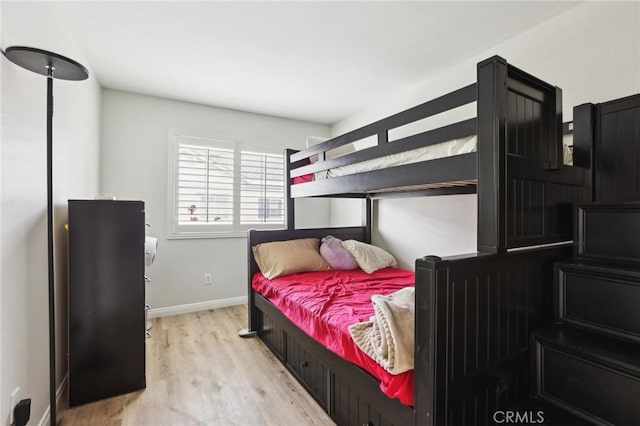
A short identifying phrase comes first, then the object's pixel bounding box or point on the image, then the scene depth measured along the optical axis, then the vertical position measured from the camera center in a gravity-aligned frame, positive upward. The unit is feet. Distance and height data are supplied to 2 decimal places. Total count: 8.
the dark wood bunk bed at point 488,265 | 3.47 -0.65
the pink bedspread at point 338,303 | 4.17 -1.89
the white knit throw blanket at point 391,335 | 3.80 -1.60
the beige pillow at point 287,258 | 8.96 -1.38
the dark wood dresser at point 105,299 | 6.02 -1.76
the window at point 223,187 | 11.32 +0.98
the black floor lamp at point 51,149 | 4.63 +1.03
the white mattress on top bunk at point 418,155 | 4.41 +0.97
